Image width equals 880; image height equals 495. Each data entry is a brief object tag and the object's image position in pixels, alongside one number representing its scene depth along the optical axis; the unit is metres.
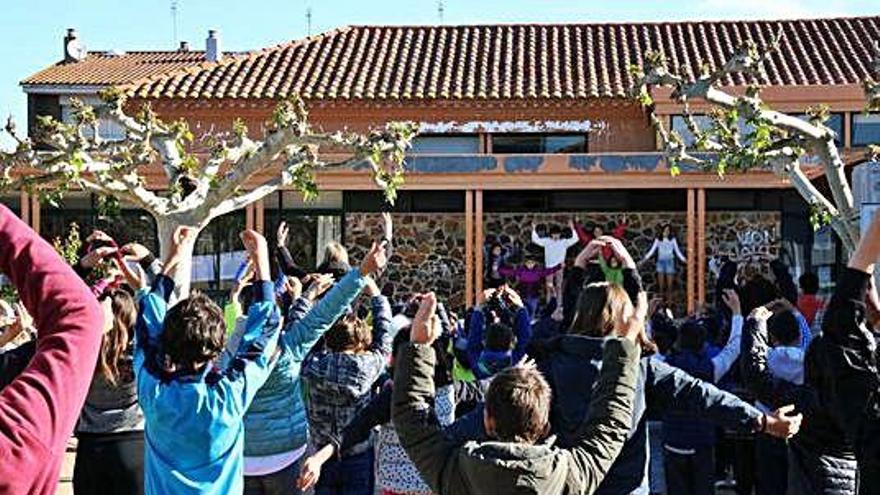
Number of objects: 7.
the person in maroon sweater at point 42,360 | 2.07
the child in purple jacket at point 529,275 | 22.53
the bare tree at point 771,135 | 13.08
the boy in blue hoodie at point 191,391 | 4.57
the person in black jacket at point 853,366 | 4.07
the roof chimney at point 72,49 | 39.81
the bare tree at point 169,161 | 17.05
